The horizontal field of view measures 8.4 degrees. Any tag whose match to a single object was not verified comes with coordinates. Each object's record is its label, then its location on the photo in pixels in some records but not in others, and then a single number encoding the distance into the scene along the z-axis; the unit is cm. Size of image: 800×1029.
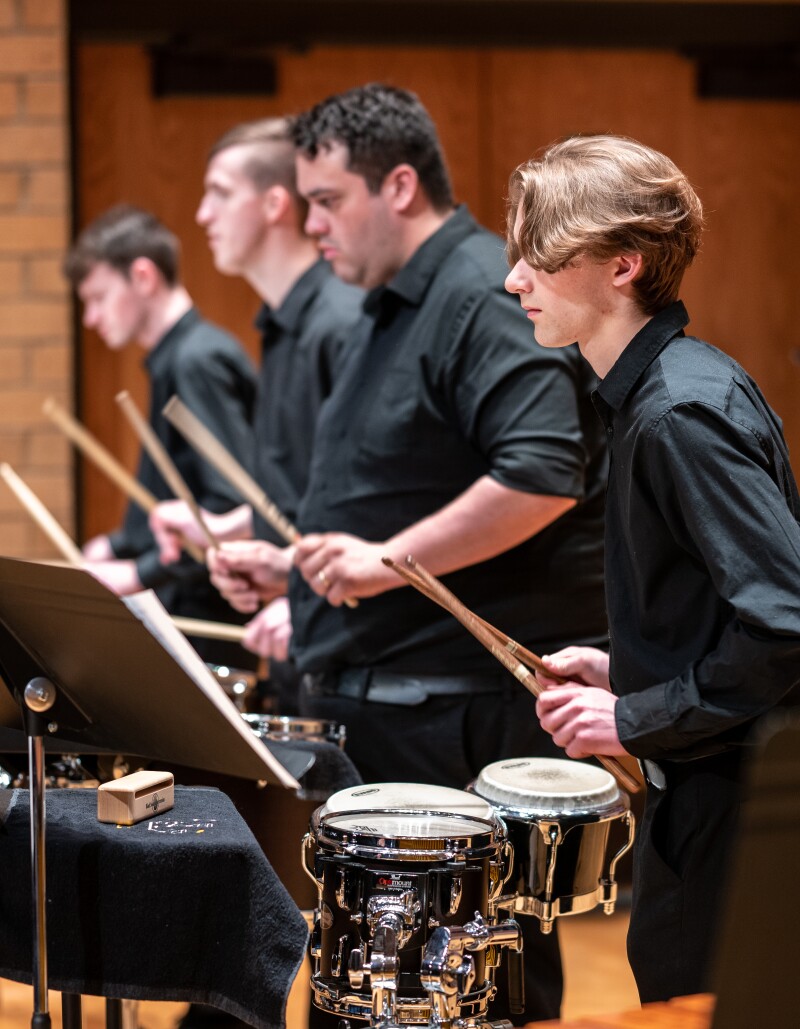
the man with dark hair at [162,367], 759
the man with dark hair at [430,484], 642
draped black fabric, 578
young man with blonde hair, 567
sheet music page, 565
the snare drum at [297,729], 630
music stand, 567
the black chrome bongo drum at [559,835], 598
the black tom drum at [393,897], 576
